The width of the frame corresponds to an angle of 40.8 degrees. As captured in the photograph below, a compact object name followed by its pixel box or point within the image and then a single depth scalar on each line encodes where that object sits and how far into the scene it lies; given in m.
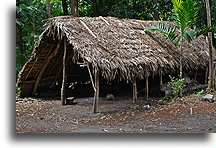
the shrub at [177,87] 6.66
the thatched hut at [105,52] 6.11
